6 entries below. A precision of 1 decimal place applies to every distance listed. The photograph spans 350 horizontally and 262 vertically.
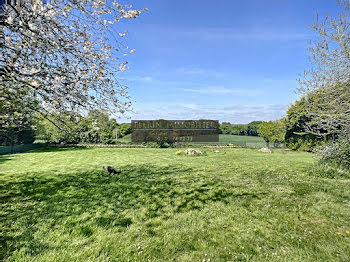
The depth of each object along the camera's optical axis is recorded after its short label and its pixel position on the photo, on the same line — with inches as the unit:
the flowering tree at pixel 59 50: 158.9
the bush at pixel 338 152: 323.9
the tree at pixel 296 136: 912.3
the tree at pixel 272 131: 1138.7
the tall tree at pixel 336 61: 221.0
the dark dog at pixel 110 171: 345.5
